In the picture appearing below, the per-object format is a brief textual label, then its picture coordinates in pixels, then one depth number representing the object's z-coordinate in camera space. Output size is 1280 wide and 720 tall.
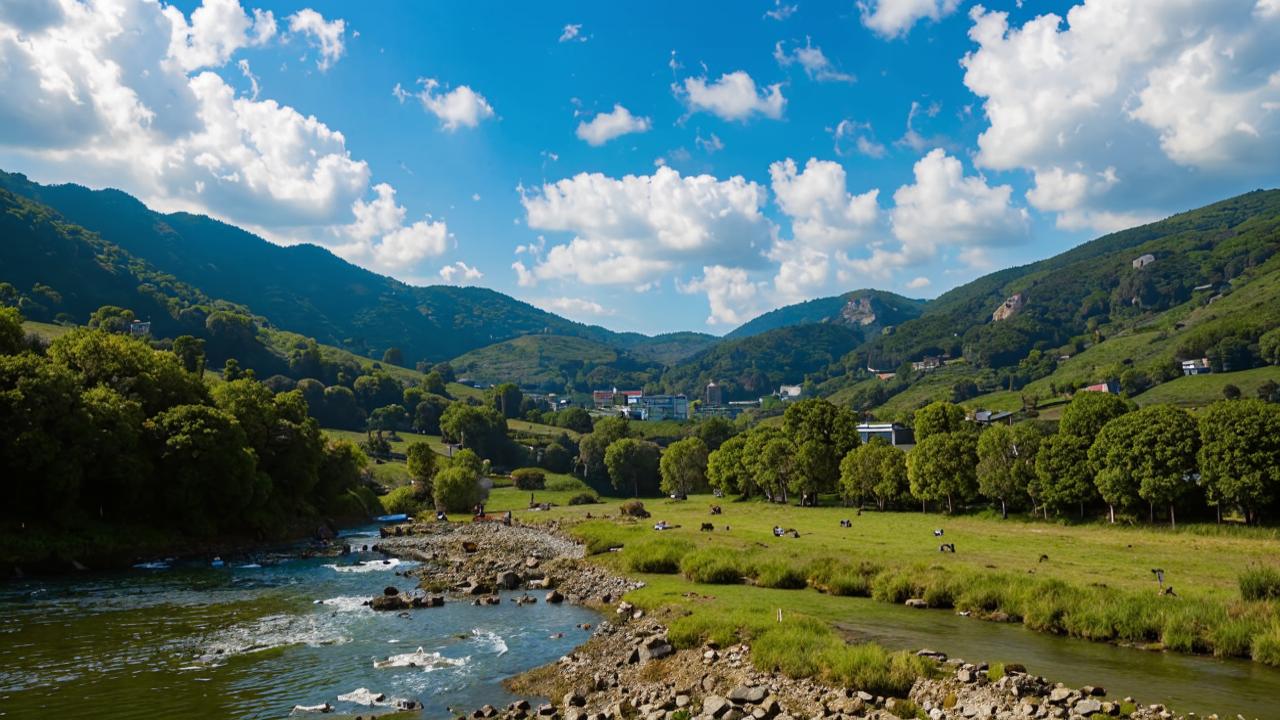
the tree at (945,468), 76.69
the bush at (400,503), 115.56
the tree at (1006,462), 71.31
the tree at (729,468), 109.94
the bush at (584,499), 124.91
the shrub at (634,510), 91.88
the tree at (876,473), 84.19
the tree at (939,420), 94.31
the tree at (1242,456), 53.38
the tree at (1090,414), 68.88
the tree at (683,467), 126.94
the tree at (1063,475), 65.12
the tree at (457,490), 110.69
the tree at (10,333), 63.88
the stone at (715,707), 20.67
